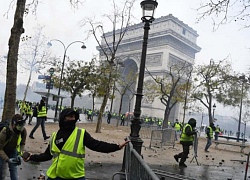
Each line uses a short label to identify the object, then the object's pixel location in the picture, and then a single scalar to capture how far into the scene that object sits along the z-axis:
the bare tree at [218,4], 6.18
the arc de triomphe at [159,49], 41.26
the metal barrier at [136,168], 2.10
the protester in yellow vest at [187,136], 7.50
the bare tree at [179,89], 27.01
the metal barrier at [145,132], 16.32
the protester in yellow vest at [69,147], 2.52
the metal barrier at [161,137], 11.40
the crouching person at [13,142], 3.33
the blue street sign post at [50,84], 20.12
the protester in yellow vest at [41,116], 9.33
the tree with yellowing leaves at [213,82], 24.68
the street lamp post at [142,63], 5.21
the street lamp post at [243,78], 18.68
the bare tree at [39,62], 24.55
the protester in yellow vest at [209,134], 12.75
